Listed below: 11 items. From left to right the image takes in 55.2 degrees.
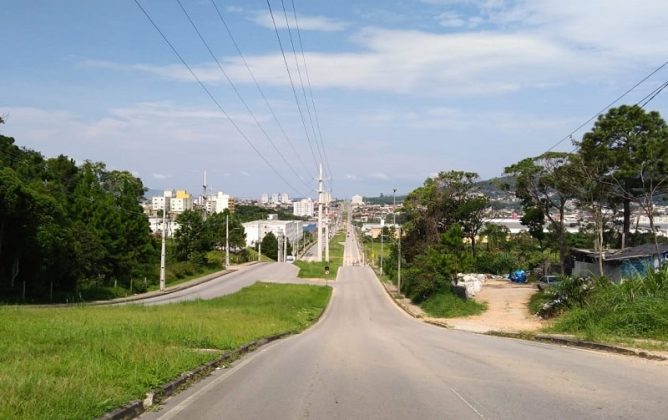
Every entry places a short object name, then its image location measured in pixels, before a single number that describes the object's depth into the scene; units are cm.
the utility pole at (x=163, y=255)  5994
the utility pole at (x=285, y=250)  14875
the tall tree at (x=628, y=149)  4491
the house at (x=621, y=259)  3988
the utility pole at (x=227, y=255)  9850
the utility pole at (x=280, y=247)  13638
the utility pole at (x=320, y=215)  11604
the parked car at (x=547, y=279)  5541
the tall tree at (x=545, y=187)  5259
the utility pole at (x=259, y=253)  13421
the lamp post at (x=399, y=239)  6802
